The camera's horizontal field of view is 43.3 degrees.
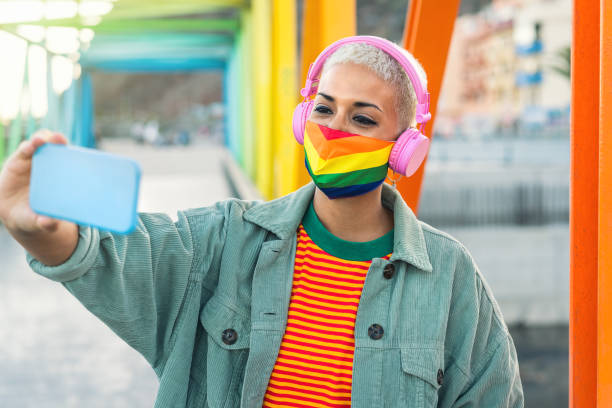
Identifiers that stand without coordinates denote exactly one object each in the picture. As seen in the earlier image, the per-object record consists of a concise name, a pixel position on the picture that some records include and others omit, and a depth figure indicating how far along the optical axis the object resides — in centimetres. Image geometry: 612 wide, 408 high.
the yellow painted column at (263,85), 1119
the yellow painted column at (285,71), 800
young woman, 178
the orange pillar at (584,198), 187
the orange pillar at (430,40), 292
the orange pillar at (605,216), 168
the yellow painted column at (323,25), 428
